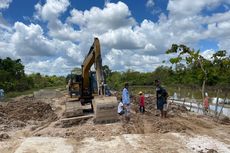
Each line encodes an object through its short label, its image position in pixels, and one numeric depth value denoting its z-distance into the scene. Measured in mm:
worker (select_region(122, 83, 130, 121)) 6379
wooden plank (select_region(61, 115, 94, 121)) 6608
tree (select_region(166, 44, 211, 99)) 8756
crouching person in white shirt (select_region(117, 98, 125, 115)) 6564
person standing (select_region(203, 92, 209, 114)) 8742
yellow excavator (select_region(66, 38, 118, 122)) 6295
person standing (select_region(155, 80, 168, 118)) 6979
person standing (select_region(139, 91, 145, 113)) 8443
